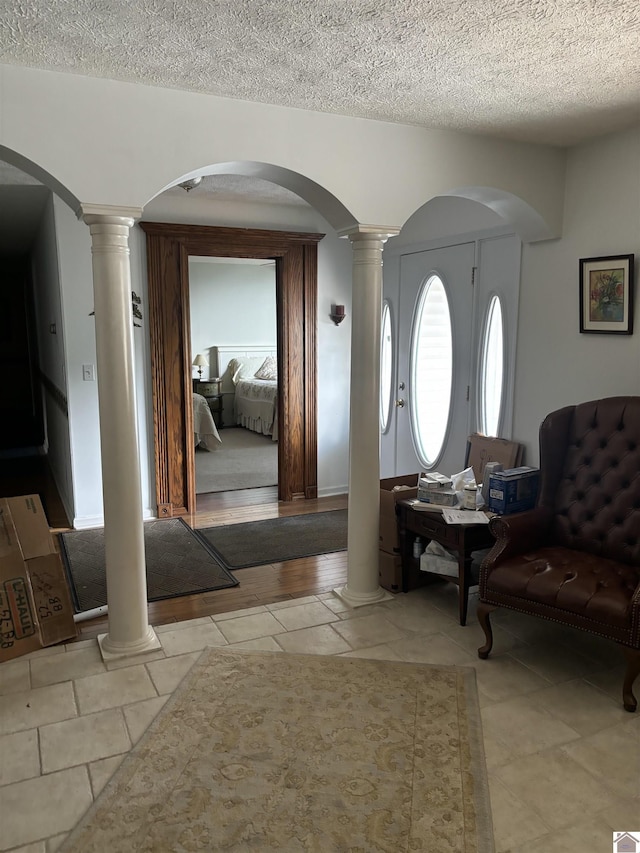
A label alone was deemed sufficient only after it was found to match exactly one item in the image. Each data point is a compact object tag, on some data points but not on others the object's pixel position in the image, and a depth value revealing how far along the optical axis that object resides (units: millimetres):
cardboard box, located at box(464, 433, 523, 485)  4109
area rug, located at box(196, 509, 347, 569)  4410
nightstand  9352
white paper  3348
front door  4691
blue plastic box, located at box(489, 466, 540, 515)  3529
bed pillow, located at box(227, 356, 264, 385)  9812
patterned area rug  1986
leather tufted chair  2684
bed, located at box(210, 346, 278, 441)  8891
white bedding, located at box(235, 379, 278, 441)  8703
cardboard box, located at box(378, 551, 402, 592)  3766
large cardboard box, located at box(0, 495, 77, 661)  3084
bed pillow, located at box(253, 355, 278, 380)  9500
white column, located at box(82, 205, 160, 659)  2865
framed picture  3395
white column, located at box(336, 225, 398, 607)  3471
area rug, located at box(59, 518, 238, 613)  3812
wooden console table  3348
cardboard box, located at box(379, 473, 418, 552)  3755
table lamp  9477
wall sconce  5840
